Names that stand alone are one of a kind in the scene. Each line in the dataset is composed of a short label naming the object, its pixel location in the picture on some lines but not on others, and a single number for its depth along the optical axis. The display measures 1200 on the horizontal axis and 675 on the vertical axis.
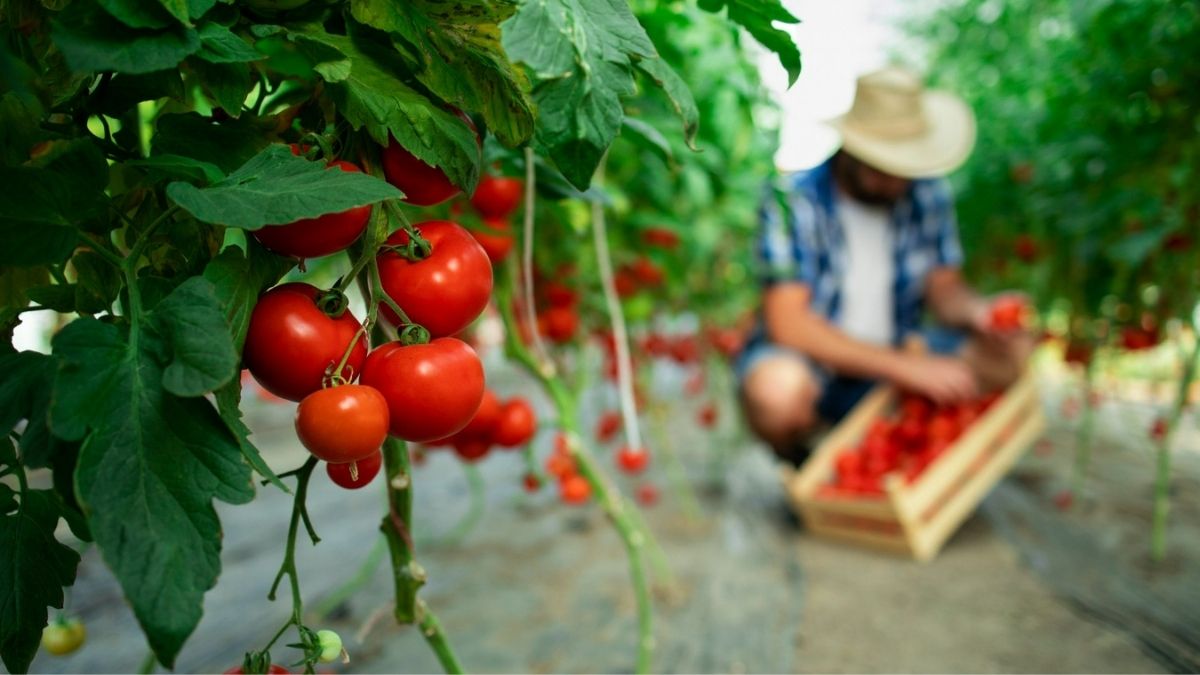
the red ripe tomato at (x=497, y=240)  0.89
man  2.11
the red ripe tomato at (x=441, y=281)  0.44
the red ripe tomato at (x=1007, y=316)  1.98
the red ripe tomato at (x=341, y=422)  0.38
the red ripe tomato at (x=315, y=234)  0.40
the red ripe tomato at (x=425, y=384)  0.42
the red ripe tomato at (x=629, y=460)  1.70
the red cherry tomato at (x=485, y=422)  0.98
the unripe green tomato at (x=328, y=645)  0.49
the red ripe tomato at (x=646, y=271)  1.93
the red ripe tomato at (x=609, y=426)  2.33
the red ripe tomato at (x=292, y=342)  0.41
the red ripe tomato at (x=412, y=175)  0.46
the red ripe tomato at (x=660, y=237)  1.64
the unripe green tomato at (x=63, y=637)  0.83
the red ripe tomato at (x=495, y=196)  0.84
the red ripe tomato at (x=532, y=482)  1.51
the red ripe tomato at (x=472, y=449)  1.05
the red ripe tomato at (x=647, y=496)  2.20
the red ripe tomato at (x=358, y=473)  0.47
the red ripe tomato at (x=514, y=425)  1.08
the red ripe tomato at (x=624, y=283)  1.90
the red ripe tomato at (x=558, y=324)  1.49
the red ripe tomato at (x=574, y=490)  1.65
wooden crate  1.67
